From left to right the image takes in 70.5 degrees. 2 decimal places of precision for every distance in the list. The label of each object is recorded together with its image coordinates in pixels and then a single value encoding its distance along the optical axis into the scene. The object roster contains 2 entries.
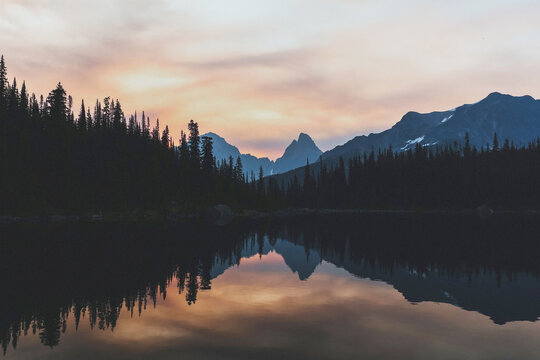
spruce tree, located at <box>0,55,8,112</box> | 96.50
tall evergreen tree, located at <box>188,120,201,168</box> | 125.75
